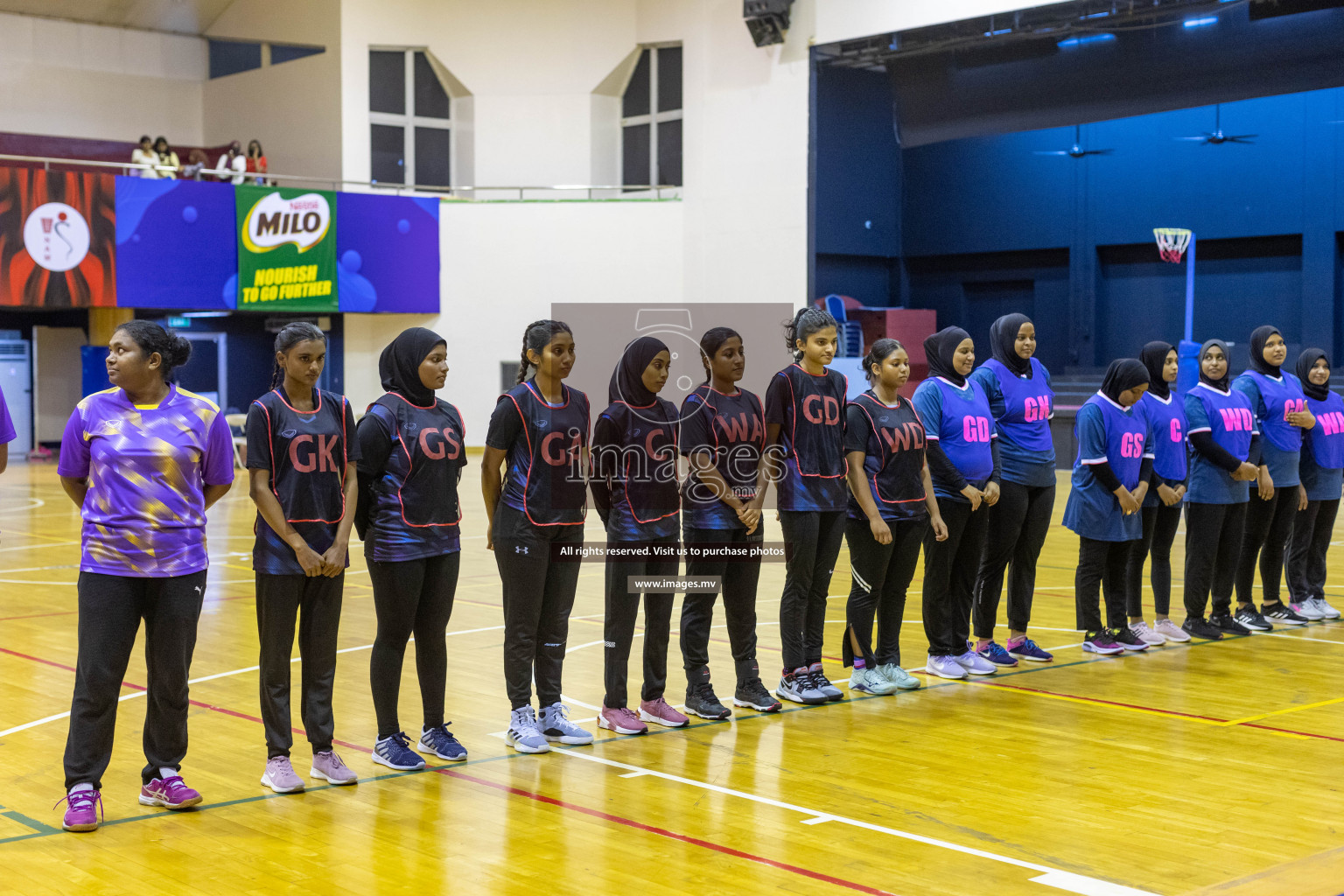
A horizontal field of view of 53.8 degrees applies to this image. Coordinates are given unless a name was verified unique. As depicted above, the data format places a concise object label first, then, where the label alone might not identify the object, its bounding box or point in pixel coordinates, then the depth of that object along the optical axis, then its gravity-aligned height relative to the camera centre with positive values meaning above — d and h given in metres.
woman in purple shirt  4.46 -0.52
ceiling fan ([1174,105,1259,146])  21.41 +4.09
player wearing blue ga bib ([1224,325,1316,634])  8.50 -0.41
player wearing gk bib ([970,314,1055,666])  7.27 -0.46
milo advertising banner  23.02 +2.42
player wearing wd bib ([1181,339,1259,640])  8.10 -0.59
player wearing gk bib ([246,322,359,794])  4.84 -0.52
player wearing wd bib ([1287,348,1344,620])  8.77 -0.66
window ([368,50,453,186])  25.61 +5.26
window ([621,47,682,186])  26.25 +5.34
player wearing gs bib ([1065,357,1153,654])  7.52 -0.51
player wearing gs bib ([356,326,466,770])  5.18 -0.51
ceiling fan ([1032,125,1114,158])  23.34 +4.26
